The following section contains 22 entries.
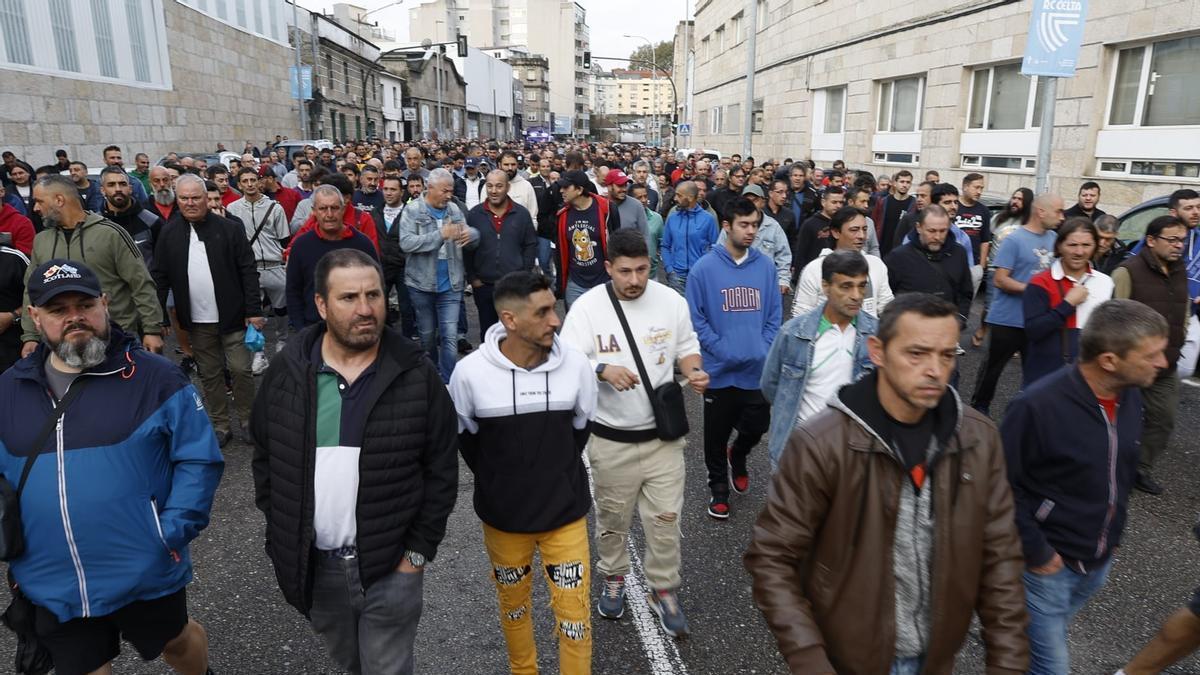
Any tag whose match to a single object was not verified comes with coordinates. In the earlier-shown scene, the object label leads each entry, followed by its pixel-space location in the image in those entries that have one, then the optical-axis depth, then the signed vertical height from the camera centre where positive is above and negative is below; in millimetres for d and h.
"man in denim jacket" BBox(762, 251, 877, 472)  3844 -915
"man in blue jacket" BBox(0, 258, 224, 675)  2590 -1056
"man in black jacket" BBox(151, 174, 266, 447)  6000 -947
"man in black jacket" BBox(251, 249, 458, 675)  2578 -1013
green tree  116438 +16417
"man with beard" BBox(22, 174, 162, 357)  5027 -579
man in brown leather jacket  2117 -999
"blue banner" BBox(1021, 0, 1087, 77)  9352 +1505
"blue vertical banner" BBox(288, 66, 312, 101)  31991 +3360
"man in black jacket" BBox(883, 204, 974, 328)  5980 -765
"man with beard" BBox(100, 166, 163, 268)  7039 -467
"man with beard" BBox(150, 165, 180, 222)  8906 -308
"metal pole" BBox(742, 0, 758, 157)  22508 +2500
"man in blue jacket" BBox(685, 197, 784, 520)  4773 -905
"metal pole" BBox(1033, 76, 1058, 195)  10102 +292
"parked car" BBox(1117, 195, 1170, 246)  8420 -629
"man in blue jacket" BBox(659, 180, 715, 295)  8508 -793
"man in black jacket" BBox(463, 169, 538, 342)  7621 -731
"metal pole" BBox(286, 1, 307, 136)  30500 +2747
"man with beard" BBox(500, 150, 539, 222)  10086 -355
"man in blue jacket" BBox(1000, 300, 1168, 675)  2709 -1042
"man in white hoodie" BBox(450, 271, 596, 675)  3033 -1151
